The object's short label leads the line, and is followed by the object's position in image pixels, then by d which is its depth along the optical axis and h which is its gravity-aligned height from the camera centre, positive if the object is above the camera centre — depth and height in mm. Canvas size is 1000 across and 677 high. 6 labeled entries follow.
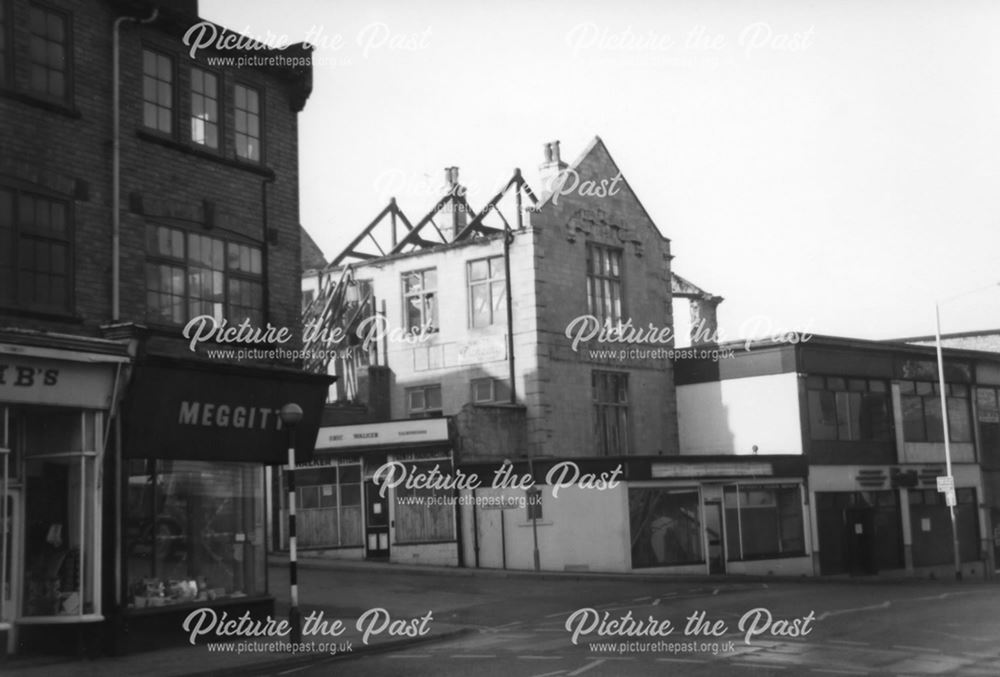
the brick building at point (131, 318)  17750 +2753
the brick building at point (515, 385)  33781 +3147
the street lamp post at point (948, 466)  39000 -148
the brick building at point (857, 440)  40062 +963
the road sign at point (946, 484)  38938 -694
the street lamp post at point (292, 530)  18594 -640
